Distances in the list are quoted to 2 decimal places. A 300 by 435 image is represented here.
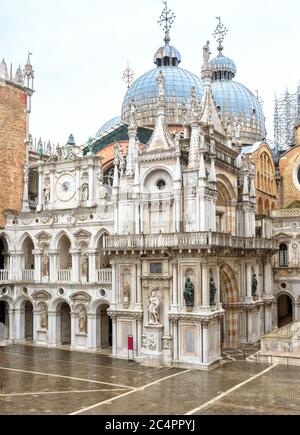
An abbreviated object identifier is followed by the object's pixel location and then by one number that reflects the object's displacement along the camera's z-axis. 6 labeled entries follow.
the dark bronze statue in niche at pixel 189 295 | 31.00
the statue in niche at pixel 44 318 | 39.06
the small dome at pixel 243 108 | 62.56
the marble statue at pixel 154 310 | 31.89
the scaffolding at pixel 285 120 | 68.25
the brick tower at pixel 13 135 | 42.16
